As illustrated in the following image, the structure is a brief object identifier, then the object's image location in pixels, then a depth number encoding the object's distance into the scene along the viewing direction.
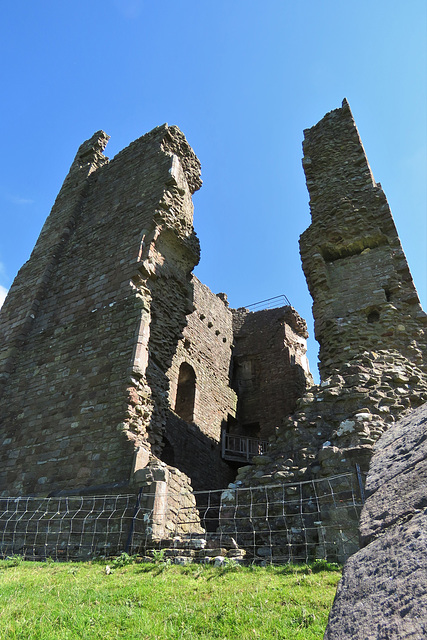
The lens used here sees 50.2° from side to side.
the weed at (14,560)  6.22
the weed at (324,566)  4.28
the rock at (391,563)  1.17
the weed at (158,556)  5.29
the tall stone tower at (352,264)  8.63
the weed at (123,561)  5.38
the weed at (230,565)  4.62
